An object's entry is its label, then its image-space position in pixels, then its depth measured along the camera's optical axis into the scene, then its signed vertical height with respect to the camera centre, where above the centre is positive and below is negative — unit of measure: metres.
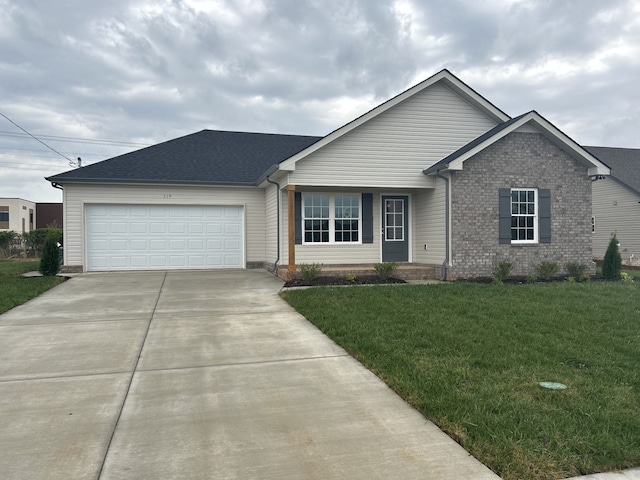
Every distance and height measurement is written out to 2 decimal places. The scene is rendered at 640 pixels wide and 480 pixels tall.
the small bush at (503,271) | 12.13 -0.92
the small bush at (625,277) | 12.56 -1.20
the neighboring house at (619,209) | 20.88 +1.23
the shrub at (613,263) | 13.00 -0.80
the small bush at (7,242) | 24.12 -0.01
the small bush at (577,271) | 12.65 -1.01
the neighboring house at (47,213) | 41.44 +2.68
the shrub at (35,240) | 23.12 +0.08
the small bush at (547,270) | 12.61 -0.95
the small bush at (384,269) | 12.30 -0.85
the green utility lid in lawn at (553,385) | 4.29 -1.43
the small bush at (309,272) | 11.84 -0.87
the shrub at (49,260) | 13.38 -0.56
